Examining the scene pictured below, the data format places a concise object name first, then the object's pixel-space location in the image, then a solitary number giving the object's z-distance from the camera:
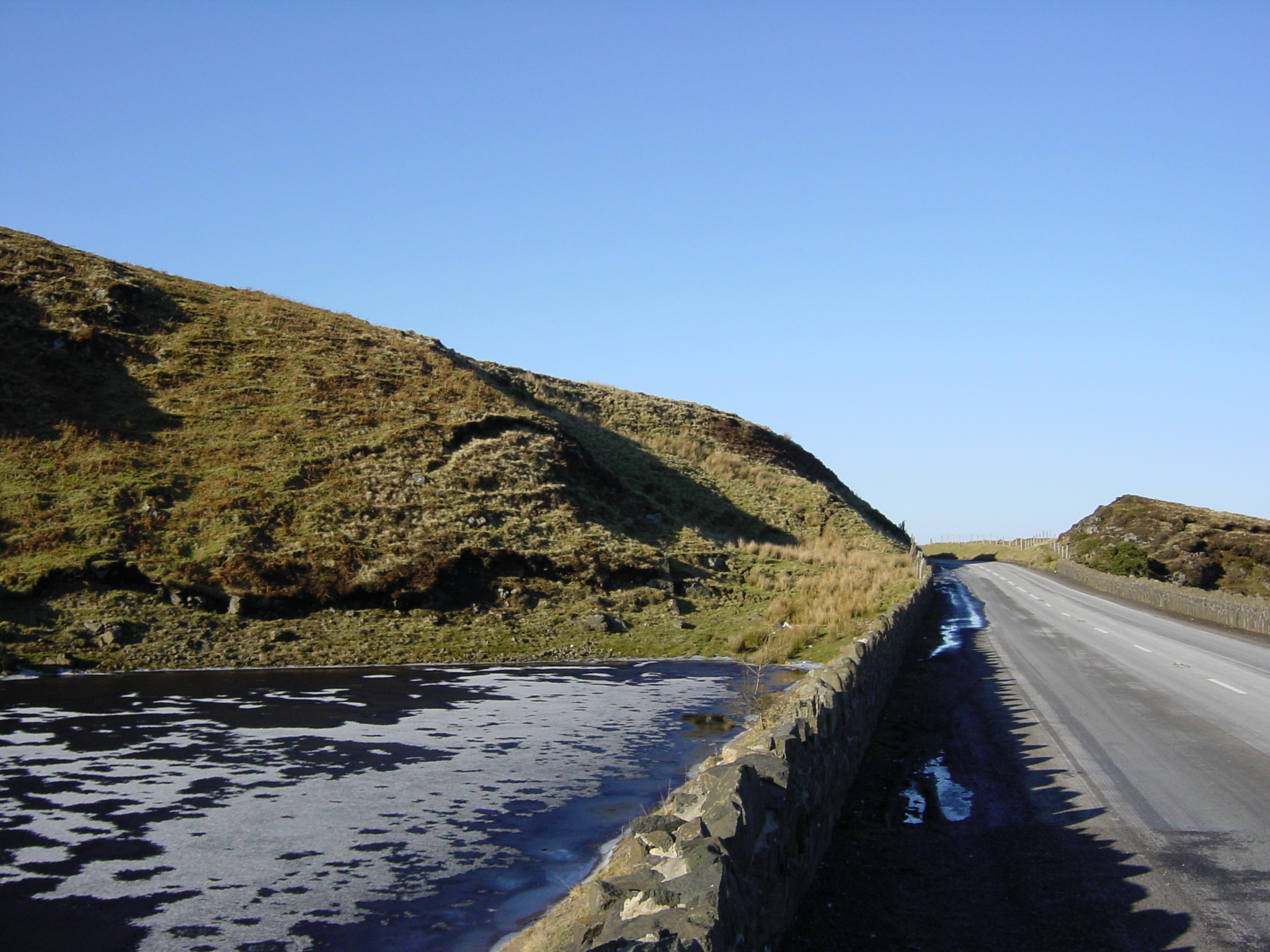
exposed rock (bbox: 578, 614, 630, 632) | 26.75
